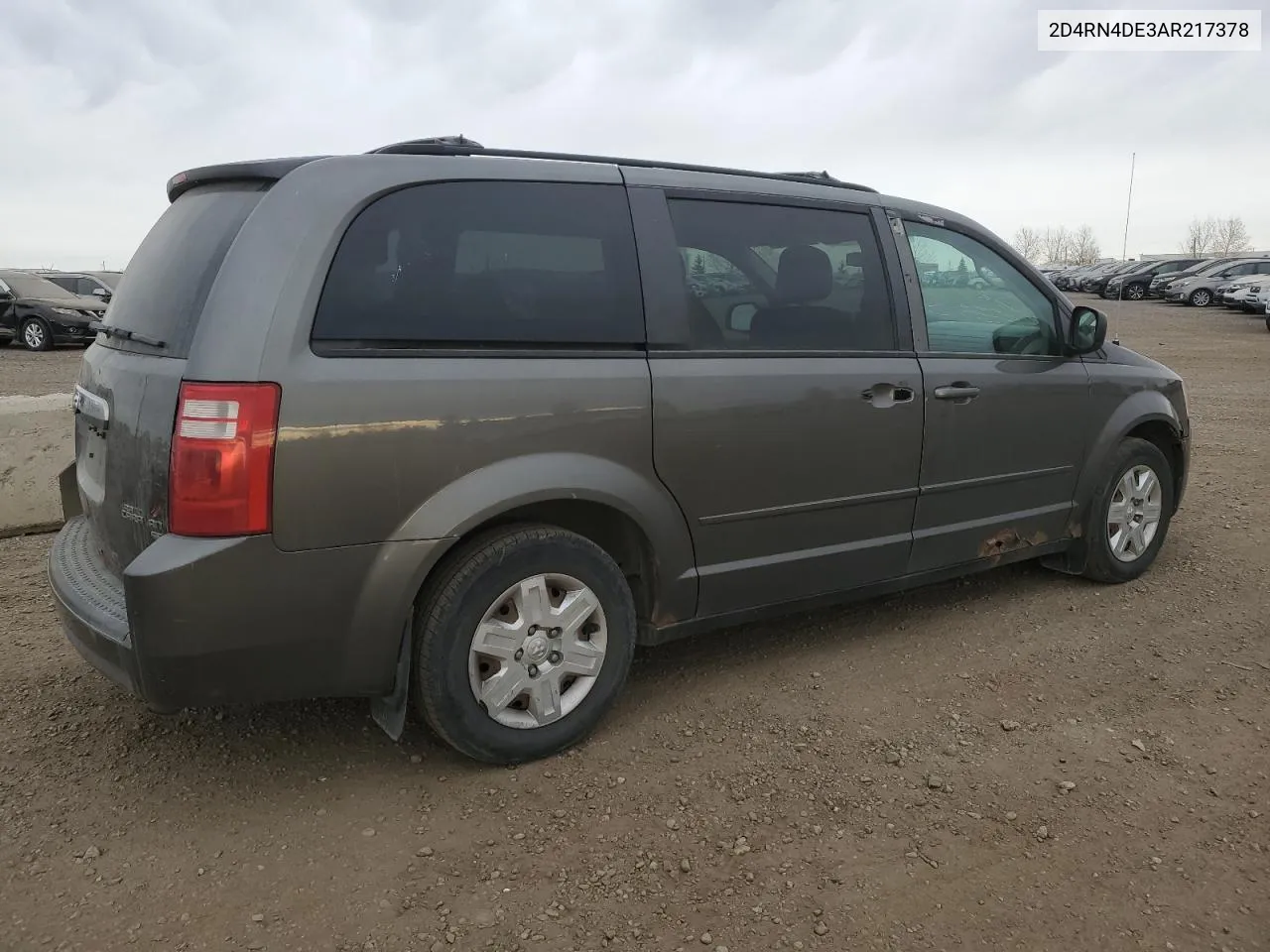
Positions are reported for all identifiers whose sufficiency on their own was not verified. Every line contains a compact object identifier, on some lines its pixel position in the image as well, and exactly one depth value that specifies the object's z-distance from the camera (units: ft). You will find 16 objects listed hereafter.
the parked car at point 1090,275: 154.51
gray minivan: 8.34
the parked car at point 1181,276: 118.11
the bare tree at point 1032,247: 412.05
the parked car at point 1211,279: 107.14
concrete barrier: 17.02
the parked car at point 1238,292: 91.81
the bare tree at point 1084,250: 391.65
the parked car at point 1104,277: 139.91
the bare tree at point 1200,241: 373.61
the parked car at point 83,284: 71.05
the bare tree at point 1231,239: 370.12
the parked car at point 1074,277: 161.19
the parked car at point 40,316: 59.88
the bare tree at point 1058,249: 429.79
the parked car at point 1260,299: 85.66
